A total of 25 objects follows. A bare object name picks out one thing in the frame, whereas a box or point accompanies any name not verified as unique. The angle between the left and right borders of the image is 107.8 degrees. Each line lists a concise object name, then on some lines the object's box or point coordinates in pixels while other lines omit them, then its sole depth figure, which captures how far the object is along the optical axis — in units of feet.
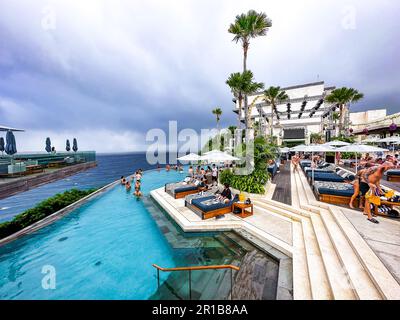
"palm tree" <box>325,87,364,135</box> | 71.31
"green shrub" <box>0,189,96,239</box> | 21.99
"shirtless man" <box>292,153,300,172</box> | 47.05
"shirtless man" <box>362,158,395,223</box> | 15.20
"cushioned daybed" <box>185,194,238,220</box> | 20.16
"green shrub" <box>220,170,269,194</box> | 26.94
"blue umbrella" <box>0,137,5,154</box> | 60.93
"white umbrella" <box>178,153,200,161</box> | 37.14
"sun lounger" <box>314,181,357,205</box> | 19.90
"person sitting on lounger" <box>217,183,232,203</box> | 22.42
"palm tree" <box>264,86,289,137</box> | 76.18
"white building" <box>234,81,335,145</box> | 123.85
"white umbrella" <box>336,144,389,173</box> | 22.66
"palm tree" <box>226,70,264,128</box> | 36.32
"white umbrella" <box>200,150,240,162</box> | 28.34
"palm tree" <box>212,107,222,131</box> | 117.80
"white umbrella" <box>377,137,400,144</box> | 37.59
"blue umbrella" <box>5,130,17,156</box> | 54.49
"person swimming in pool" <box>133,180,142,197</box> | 36.00
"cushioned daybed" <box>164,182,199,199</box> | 29.30
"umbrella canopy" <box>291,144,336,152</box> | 31.00
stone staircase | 8.64
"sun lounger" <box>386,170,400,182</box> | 29.59
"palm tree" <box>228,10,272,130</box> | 34.99
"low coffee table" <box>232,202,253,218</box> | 20.04
